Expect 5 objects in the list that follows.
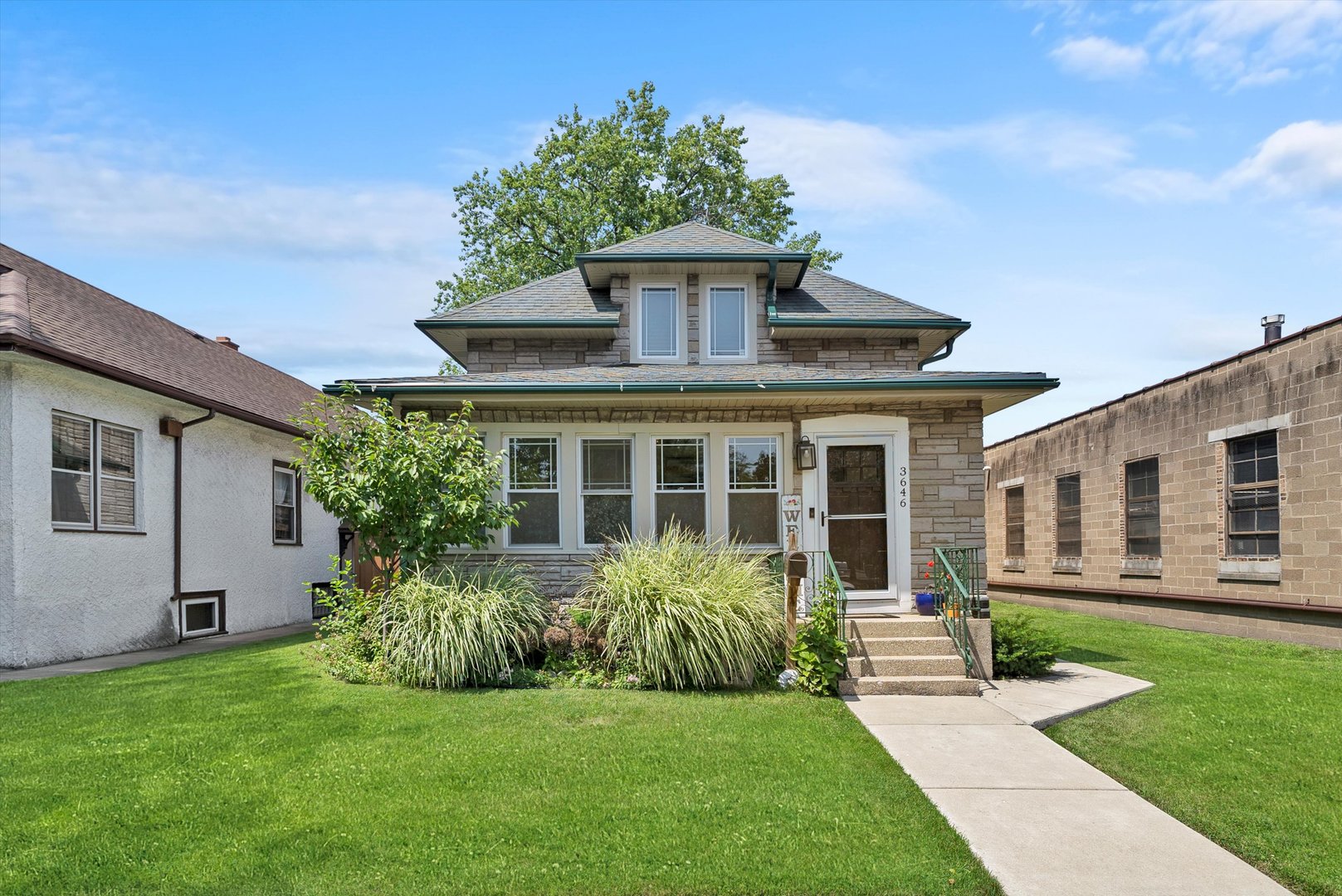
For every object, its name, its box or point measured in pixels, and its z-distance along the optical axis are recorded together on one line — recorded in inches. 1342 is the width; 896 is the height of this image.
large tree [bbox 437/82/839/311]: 1067.9
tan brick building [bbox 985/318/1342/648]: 455.8
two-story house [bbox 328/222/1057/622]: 394.0
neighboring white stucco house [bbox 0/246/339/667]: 388.8
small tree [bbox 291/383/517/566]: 359.3
